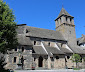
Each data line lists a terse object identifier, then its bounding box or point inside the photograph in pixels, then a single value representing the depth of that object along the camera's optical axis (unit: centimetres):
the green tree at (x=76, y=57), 2531
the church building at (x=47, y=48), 2253
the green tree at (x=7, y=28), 1474
